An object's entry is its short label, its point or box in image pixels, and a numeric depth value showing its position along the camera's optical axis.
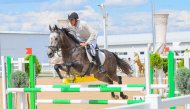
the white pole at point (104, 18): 24.01
